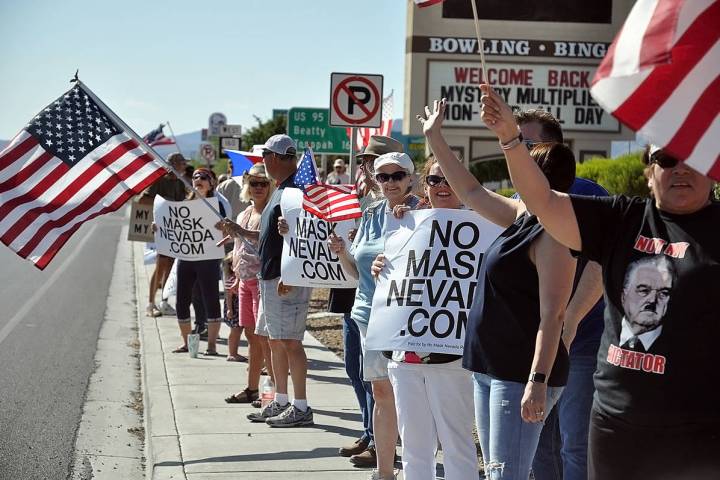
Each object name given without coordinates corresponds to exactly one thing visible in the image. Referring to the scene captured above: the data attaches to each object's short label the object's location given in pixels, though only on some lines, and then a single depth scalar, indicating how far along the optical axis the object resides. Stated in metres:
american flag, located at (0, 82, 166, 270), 8.25
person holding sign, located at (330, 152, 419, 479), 6.75
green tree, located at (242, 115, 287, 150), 38.03
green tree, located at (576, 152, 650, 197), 15.79
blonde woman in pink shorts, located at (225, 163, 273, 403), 9.79
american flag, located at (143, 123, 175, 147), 19.38
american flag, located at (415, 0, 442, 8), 5.16
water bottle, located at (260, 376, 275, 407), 9.30
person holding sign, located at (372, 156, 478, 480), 5.79
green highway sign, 20.58
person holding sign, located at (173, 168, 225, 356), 12.32
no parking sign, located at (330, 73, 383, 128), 12.64
